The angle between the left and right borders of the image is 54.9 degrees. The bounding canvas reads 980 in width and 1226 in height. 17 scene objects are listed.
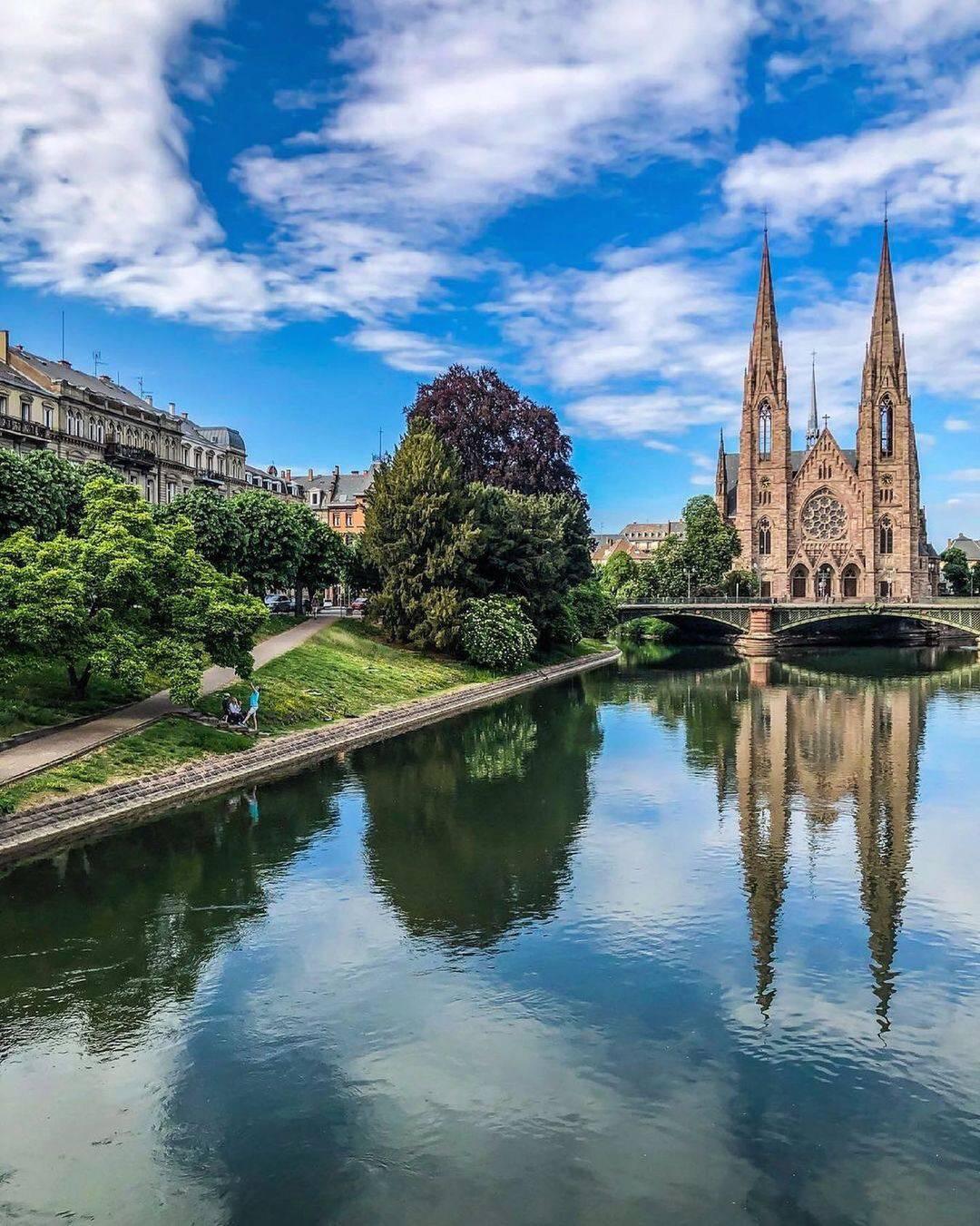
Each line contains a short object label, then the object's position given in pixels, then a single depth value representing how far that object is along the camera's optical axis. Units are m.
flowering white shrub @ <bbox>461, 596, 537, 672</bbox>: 59.84
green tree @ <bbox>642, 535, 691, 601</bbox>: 111.50
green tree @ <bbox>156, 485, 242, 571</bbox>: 52.59
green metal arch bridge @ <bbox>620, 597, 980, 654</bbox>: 93.88
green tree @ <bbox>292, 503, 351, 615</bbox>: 61.44
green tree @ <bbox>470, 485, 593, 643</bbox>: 63.72
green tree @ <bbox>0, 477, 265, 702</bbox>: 30.25
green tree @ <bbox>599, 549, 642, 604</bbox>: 108.44
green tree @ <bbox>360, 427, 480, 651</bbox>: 59.19
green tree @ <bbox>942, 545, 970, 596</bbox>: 153.00
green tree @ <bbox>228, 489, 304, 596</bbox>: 54.41
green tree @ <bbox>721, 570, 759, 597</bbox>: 115.69
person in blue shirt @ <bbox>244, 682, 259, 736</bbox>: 37.66
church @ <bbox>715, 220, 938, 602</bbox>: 127.69
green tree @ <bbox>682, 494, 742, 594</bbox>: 112.75
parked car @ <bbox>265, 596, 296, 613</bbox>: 73.12
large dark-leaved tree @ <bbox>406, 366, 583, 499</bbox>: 75.94
